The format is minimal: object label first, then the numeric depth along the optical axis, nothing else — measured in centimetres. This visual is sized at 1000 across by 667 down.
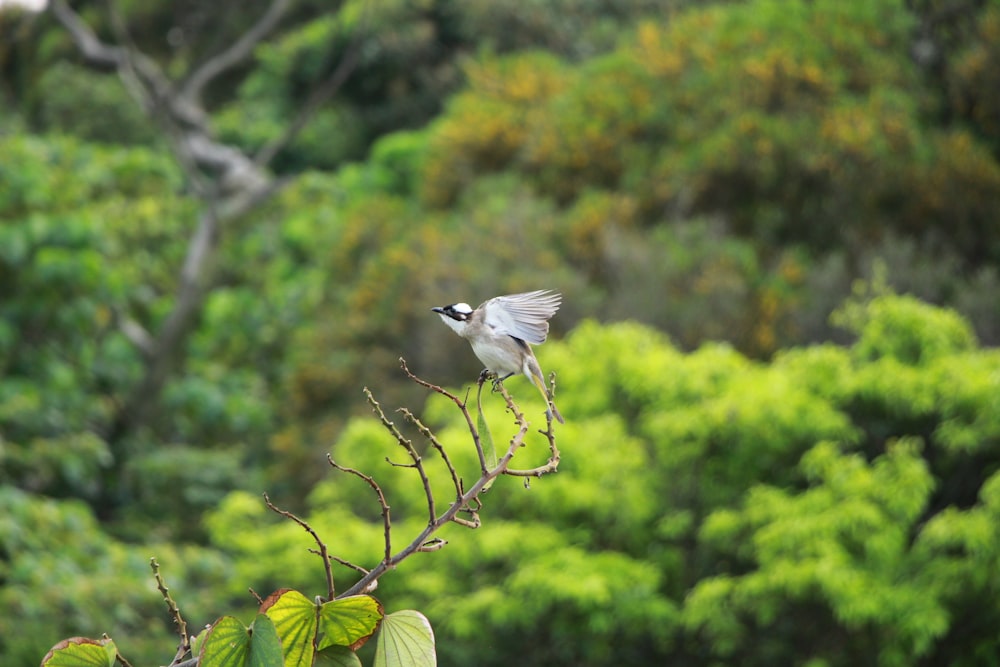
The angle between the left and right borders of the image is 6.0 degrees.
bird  923
